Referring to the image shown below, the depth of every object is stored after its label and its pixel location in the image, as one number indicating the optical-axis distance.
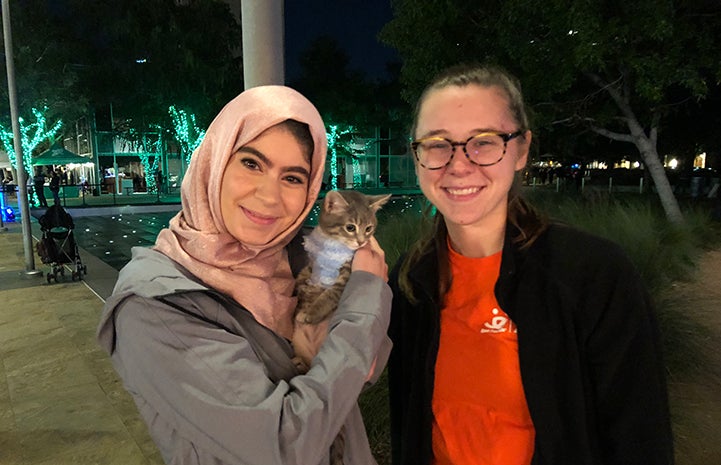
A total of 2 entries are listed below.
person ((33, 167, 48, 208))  25.51
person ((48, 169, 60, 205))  17.86
